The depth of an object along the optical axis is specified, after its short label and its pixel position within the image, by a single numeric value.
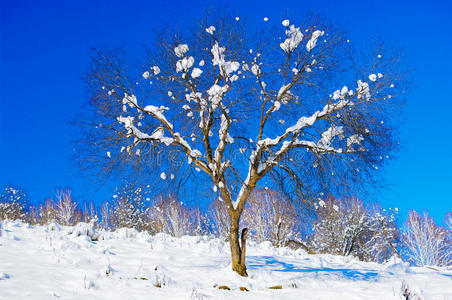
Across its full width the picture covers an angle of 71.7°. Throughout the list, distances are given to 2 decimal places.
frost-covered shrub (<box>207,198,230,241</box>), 31.30
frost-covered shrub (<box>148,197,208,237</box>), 34.88
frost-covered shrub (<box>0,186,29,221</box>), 35.75
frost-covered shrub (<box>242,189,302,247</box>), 27.70
